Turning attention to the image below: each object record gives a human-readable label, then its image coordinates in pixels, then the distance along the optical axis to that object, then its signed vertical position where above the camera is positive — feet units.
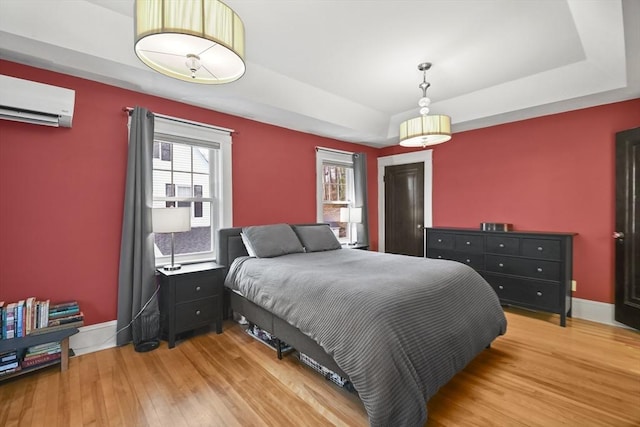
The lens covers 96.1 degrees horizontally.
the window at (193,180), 9.82 +1.27
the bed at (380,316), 4.82 -2.14
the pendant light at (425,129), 8.64 +2.66
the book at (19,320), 6.64 -2.43
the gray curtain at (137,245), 8.43 -0.88
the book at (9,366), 6.49 -3.44
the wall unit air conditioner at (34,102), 6.65 +2.72
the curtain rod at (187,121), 8.76 +3.23
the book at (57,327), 6.83 -2.77
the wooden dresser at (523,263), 9.88 -1.78
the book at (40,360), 6.80 -3.51
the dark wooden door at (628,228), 9.24 -0.40
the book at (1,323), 6.50 -2.46
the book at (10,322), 6.55 -2.45
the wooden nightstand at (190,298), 8.38 -2.55
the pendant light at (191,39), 3.91 +2.60
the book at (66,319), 7.08 -2.63
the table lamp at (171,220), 8.28 -0.14
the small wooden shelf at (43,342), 6.46 -2.97
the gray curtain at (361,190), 15.44 +1.36
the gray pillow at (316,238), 11.53 -0.92
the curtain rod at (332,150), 14.32 +3.39
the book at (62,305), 7.41 -2.38
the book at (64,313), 7.16 -2.48
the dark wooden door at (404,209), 15.44 +0.38
